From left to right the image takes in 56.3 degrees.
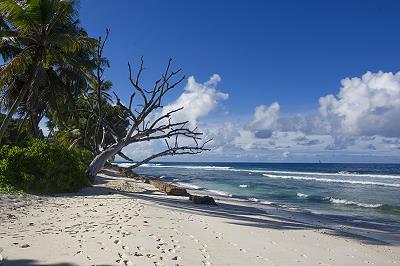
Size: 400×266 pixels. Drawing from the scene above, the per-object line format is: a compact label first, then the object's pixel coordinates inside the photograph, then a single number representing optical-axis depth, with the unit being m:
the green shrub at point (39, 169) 13.11
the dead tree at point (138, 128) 17.25
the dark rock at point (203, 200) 15.43
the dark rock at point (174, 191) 17.88
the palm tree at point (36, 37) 15.13
